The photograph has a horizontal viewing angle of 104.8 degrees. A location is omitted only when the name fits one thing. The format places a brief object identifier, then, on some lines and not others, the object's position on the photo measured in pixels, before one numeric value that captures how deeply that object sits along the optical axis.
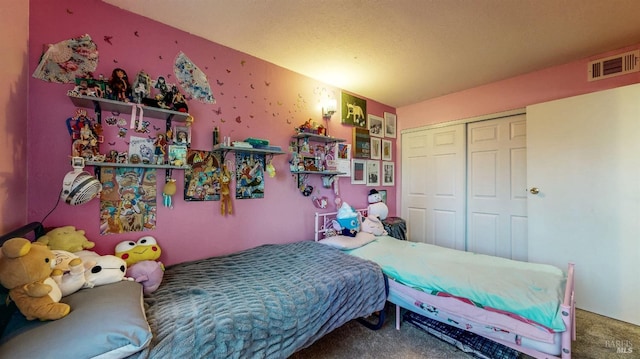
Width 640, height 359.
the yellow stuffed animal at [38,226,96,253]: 1.29
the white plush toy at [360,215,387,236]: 2.65
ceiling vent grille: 2.07
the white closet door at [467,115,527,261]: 2.68
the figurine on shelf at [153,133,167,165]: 1.70
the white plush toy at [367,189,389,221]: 3.00
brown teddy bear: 0.88
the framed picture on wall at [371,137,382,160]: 3.32
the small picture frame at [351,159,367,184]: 3.10
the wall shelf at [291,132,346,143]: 2.46
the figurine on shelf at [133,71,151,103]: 1.61
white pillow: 2.27
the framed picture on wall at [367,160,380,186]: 3.28
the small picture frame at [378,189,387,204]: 3.42
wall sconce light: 2.73
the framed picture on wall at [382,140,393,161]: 3.49
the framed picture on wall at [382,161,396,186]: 3.51
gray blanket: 1.06
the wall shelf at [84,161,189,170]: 1.44
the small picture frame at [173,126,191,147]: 1.80
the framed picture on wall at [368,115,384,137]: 3.33
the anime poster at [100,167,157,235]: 1.57
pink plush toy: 1.37
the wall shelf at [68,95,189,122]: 1.42
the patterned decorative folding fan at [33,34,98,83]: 1.42
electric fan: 1.34
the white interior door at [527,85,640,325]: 2.01
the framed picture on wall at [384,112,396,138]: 3.53
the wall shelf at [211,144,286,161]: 1.90
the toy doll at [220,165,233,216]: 2.02
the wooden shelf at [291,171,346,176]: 2.49
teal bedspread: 1.37
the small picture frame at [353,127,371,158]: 3.09
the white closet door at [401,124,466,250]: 3.11
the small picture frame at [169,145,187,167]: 1.77
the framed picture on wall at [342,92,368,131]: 3.02
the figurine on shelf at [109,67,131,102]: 1.54
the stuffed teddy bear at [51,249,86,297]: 1.06
